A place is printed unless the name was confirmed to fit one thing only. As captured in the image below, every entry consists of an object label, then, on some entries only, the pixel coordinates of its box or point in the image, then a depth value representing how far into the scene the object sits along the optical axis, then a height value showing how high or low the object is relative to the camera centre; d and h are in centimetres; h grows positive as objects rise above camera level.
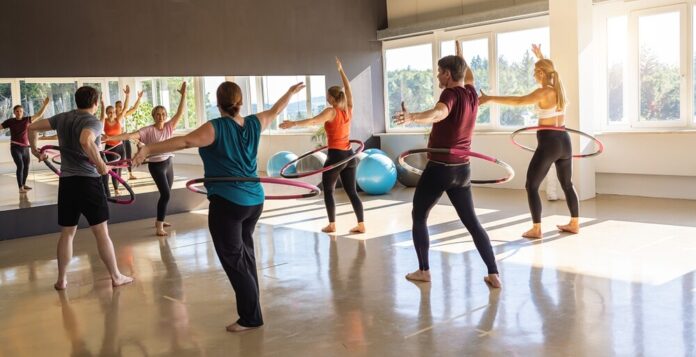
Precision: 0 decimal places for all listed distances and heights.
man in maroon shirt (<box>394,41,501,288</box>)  468 -27
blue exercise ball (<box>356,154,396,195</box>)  1016 -73
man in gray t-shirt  492 -23
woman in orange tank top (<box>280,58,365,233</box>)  679 -10
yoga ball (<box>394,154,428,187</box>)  1066 -75
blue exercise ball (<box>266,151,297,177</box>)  1027 -50
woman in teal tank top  389 -24
